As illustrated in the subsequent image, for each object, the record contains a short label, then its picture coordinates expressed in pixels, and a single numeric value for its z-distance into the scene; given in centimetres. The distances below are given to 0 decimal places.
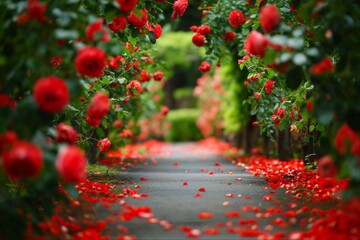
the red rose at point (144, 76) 1776
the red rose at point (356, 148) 724
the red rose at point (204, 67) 1775
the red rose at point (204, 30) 1650
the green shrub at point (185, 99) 5680
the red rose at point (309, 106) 1020
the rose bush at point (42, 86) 698
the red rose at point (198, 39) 1619
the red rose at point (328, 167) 784
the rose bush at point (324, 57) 778
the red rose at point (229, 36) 1786
